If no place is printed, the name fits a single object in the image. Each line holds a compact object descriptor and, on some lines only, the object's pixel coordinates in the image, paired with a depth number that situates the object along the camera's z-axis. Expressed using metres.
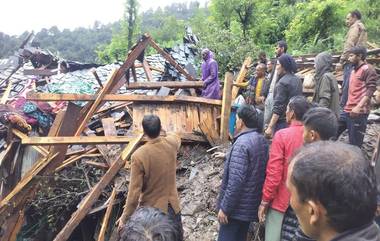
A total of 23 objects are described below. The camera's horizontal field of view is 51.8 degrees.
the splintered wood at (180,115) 6.49
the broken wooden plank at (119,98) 5.72
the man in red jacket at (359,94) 4.56
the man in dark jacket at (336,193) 1.16
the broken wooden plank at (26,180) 5.11
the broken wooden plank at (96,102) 5.81
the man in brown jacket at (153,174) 3.36
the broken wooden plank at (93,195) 4.85
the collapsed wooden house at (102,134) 5.11
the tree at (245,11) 18.50
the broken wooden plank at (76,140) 4.98
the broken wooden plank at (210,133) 6.25
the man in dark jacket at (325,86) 4.63
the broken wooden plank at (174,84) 7.69
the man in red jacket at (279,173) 3.09
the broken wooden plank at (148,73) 8.88
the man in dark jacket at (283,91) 4.46
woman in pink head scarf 7.41
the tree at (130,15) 35.47
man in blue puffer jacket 3.25
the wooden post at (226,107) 6.28
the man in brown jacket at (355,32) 6.22
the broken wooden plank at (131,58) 6.16
